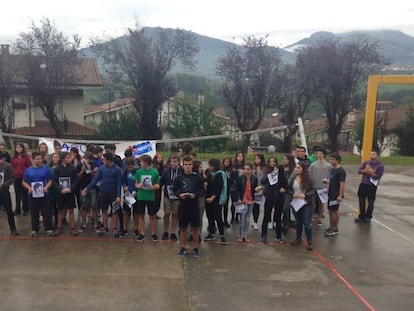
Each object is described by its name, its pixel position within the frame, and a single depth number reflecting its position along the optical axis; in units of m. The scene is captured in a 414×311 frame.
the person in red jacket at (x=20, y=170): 9.70
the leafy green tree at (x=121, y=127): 32.31
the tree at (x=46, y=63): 31.34
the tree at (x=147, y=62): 32.78
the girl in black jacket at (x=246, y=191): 8.48
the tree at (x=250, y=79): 34.47
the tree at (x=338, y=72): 32.44
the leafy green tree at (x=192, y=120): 34.75
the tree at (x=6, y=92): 32.03
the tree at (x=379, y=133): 40.62
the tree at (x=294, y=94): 34.16
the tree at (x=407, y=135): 36.78
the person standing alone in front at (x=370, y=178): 9.99
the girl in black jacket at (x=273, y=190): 8.37
